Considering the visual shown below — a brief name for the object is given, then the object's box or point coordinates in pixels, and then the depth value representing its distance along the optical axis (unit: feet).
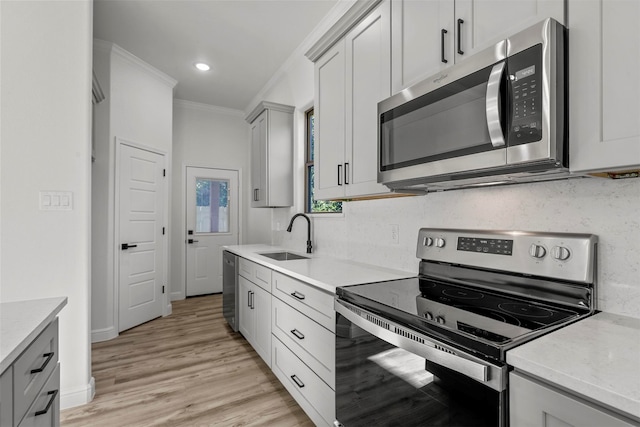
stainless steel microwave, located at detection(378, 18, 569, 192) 3.12
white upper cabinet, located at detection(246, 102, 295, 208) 11.54
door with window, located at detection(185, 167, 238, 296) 16.01
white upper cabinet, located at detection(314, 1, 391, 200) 5.72
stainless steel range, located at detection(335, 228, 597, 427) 2.84
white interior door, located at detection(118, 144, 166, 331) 11.30
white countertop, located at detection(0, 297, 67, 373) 2.77
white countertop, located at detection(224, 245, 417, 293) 5.49
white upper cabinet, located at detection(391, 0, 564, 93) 3.51
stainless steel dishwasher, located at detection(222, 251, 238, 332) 10.55
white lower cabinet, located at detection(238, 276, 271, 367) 8.00
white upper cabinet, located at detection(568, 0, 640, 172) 2.75
